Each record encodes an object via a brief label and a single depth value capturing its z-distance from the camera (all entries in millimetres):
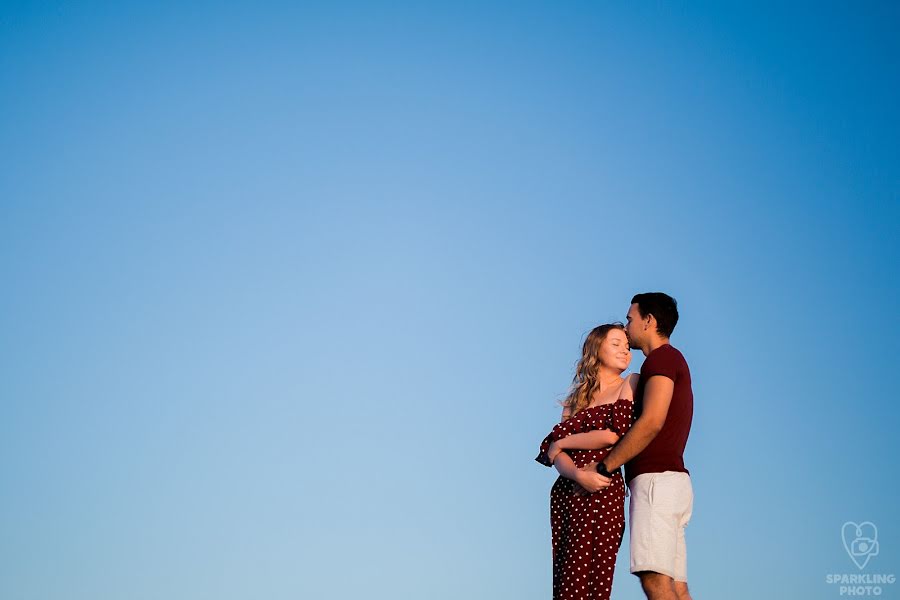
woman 7090
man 6676
